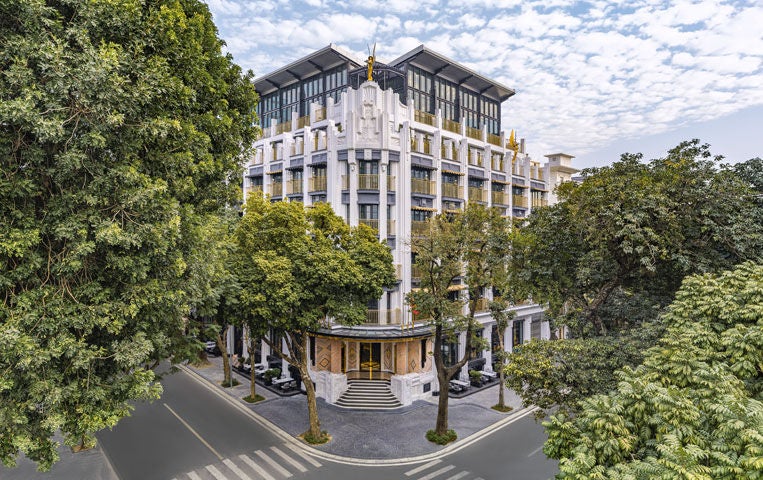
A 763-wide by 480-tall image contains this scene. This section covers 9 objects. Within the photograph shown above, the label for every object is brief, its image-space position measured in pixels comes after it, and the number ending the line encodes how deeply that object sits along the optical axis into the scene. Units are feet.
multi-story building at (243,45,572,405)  89.92
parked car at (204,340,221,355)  120.61
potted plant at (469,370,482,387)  96.58
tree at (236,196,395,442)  62.75
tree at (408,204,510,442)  66.85
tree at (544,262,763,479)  21.08
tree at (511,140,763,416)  45.55
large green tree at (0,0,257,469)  28.14
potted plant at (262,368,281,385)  96.49
